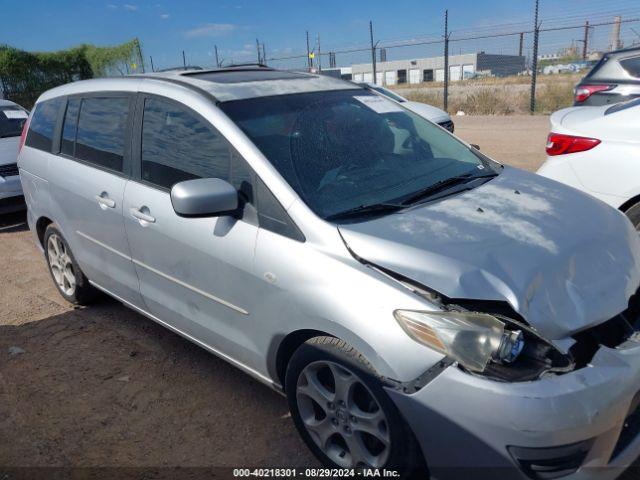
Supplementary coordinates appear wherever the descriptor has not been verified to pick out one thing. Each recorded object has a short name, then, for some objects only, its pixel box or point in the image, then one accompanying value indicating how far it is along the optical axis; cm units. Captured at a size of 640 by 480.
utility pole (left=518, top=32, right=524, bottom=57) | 1708
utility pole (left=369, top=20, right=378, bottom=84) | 2057
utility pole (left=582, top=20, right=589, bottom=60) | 1639
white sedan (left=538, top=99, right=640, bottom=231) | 393
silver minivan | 201
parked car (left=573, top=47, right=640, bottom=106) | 804
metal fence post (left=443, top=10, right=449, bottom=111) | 1780
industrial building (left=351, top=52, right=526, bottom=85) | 2181
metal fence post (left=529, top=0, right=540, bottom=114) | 1625
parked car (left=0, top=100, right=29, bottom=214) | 727
